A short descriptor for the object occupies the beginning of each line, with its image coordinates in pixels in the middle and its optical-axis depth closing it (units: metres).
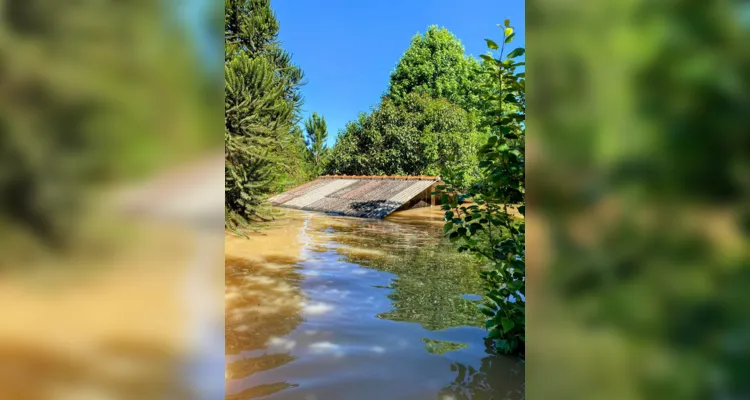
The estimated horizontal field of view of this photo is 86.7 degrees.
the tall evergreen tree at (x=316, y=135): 26.14
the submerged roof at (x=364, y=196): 12.85
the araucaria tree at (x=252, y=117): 7.66
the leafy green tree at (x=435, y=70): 23.95
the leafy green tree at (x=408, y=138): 17.45
